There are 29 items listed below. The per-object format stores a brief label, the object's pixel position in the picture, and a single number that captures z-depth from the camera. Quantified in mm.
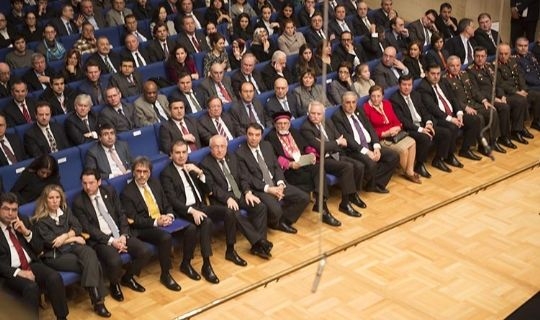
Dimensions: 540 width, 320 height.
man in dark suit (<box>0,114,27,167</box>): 6301
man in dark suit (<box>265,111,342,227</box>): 6855
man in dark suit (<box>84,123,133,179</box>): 6359
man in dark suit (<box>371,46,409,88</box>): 8305
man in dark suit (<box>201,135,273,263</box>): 6293
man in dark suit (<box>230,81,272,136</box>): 7230
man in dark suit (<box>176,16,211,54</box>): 8531
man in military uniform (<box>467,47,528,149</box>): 8406
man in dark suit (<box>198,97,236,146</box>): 7012
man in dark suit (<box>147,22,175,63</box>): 8367
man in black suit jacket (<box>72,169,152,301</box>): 5703
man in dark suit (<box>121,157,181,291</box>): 5906
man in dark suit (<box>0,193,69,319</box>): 5305
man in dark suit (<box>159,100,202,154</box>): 6852
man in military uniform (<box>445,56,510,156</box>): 8203
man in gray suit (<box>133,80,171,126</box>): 7113
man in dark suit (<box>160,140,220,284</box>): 6047
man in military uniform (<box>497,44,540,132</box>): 8672
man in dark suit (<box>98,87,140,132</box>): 6922
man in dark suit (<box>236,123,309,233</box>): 6543
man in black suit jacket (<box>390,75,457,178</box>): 7723
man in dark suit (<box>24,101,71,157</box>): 6508
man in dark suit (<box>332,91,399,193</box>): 7305
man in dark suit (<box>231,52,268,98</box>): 7840
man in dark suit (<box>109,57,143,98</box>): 7543
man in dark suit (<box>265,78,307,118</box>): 7477
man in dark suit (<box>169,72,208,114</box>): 7320
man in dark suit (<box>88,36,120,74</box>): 7902
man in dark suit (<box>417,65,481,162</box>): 7961
